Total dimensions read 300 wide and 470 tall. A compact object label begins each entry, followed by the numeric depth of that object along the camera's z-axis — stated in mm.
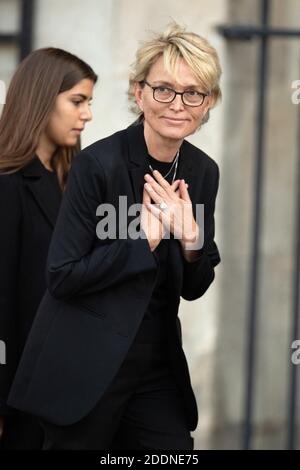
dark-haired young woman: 6887
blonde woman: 5930
